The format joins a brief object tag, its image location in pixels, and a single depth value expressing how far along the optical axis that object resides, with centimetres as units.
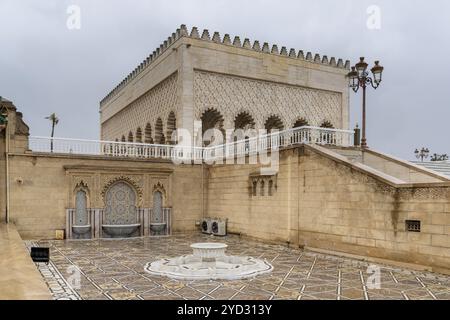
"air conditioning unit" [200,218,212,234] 1438
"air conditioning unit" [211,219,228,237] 1375
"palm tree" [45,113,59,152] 3947
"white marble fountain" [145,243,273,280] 709
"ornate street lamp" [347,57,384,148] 1147
